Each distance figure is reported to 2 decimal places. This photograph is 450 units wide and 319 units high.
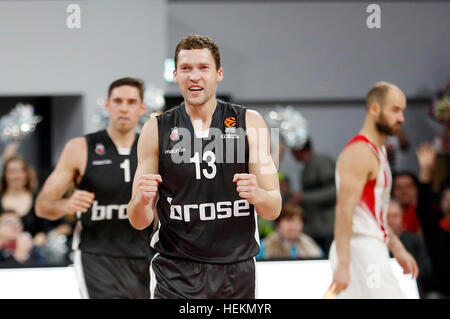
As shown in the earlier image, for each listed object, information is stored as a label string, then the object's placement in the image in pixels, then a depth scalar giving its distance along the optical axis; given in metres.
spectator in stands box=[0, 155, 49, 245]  9.10
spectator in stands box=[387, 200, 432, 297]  8.52
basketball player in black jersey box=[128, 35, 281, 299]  6.54
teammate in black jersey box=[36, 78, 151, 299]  8.05
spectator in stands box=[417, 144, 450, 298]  9.16
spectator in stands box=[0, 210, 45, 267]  8.40
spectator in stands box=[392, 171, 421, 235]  9.43
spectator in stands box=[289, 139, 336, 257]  10.05
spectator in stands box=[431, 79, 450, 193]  10.41
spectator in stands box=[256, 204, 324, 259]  9.08
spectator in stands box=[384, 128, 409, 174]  9.49
